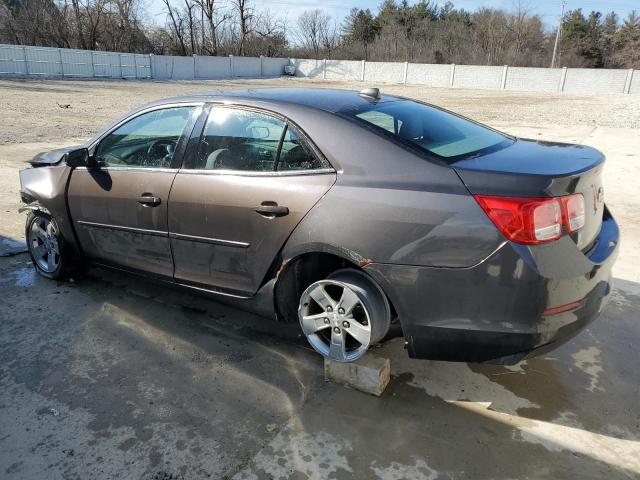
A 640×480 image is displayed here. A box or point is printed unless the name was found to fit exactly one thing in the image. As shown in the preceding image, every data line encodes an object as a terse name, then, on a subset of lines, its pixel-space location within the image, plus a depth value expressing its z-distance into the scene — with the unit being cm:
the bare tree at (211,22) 5744
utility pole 5211
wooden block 273
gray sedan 228
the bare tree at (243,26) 5984
